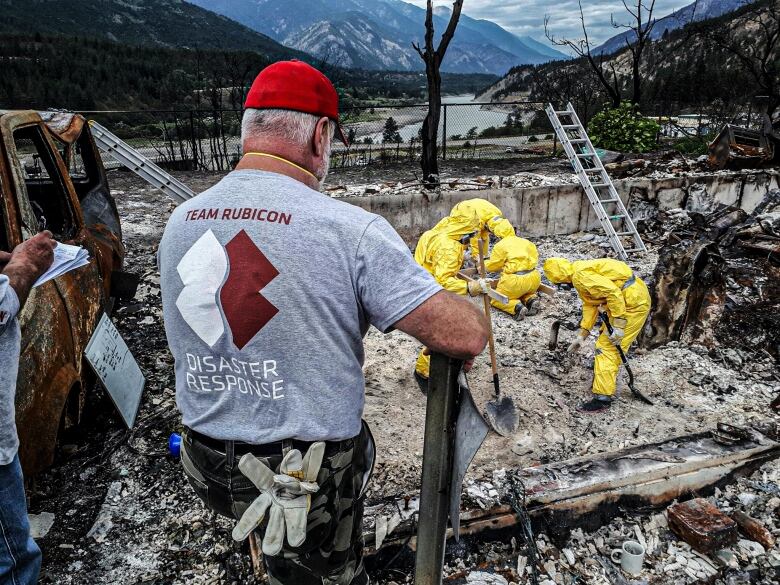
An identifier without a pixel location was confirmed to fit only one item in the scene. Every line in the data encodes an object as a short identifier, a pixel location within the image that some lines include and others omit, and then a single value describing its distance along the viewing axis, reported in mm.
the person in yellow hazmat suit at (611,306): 4160
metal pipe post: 1566
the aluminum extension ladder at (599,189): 7832
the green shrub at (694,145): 12283
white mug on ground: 2498
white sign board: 3144
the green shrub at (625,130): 12141
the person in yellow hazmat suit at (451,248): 4840
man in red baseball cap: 1252
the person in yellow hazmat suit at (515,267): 5145
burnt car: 2443
